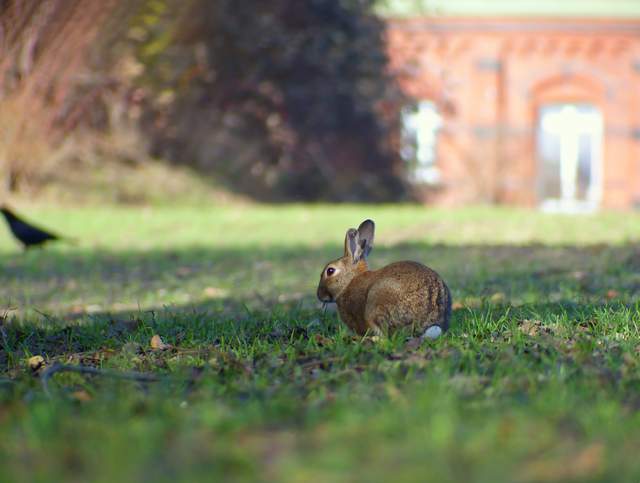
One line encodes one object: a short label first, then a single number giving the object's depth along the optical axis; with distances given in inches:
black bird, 941.2
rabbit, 382.6
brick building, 2502.5
